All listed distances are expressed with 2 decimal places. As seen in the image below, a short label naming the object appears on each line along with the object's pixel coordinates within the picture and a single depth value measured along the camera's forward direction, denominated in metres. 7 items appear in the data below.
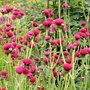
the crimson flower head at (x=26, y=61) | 2.06
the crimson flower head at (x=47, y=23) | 2.39
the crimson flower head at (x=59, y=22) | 2.24
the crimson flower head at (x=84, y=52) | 2.20
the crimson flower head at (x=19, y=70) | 2.04
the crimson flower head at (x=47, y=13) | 2.68
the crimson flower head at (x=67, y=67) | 2.00
